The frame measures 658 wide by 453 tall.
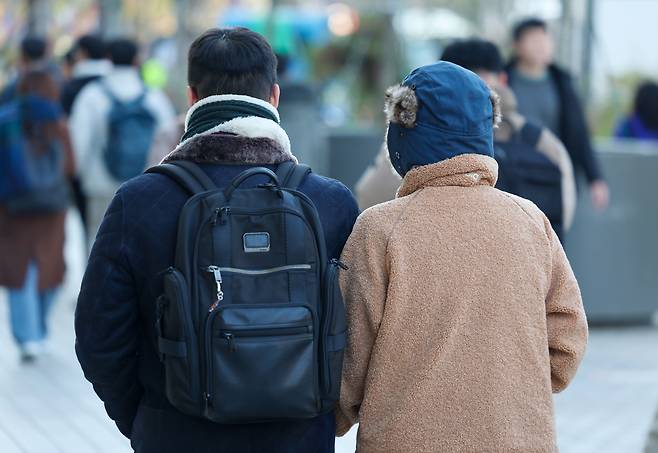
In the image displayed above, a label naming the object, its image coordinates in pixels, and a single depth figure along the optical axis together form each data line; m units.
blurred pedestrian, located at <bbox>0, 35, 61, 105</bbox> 17.47
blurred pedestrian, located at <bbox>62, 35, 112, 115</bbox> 18.98
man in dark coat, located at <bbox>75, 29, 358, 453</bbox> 5.95
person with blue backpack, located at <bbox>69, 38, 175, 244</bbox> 16.77
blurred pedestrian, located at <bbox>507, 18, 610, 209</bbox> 14.67
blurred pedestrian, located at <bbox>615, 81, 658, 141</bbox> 20.31
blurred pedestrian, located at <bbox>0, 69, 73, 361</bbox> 15.23
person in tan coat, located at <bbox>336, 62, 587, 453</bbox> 5.89
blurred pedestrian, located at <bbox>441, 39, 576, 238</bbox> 10.41
